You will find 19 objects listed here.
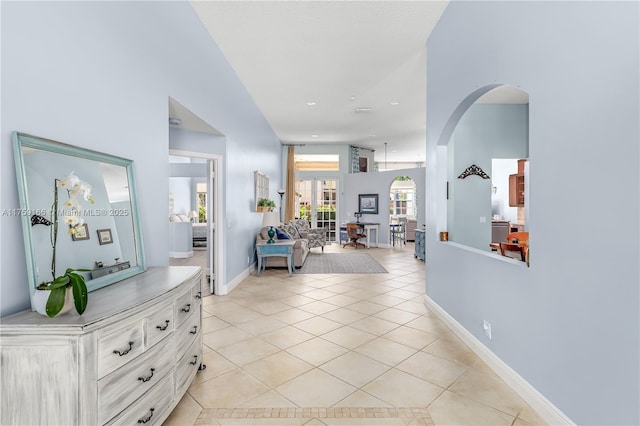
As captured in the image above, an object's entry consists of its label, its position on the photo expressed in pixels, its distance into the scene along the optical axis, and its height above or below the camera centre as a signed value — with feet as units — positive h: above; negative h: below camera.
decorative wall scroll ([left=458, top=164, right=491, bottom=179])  18.67 +1.98
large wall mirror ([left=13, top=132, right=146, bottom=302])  4.94 -0.06
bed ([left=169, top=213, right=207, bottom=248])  34.06 -2.79
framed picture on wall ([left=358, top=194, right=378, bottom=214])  35.06 +0.40
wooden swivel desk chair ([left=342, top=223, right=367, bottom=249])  33.30 -2.74
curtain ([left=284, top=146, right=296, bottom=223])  34.65 +2.21
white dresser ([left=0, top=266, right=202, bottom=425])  4.21 -2.22
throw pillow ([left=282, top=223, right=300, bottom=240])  25.36 -1.88
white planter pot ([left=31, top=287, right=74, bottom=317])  4.53 -1.31
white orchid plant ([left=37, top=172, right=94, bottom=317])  4.40 -0.41
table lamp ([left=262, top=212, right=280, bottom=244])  20.32 -0.92
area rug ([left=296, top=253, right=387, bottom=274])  21.59 -4.32
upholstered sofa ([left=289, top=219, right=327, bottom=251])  29.01 -2.40
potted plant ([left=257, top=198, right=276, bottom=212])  22.34 +0.18
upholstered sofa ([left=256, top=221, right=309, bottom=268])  21.62 -3.37
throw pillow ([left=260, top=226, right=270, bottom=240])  21.50 -1.79
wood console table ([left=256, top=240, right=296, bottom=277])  20.16 -2.70
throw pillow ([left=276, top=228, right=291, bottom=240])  21.91 -1.90
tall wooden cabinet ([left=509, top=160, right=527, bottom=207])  21.81 +1.28
